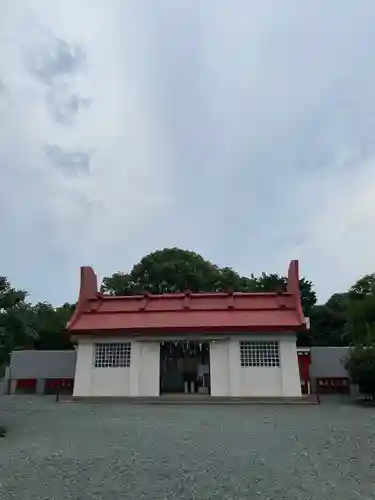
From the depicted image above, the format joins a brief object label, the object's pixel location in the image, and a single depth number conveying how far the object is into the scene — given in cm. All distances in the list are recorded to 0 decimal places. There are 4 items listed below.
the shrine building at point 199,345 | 1563
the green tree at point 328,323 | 2897
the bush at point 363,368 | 1428
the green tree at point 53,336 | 2828
